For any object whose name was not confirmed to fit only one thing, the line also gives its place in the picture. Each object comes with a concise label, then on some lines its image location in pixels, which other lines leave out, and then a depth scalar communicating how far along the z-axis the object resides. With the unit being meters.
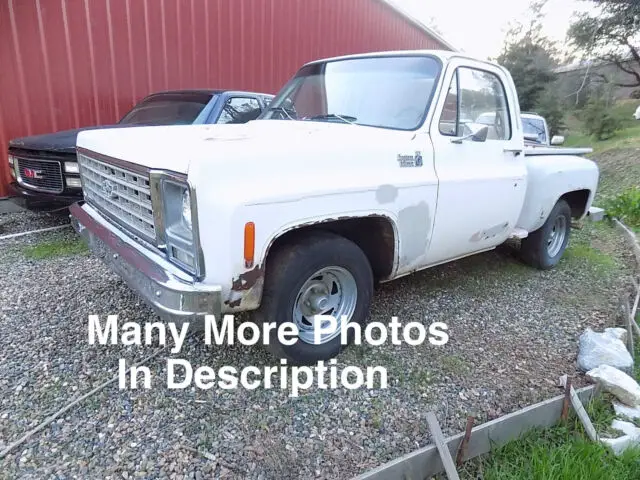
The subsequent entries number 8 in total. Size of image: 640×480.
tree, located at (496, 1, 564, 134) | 20.36
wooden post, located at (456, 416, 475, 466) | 2.27
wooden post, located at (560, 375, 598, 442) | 2.56
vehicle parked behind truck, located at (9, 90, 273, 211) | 5.19
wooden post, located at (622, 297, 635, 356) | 3.47
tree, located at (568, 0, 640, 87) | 18.94
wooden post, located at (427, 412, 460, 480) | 2.15
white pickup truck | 2.31
